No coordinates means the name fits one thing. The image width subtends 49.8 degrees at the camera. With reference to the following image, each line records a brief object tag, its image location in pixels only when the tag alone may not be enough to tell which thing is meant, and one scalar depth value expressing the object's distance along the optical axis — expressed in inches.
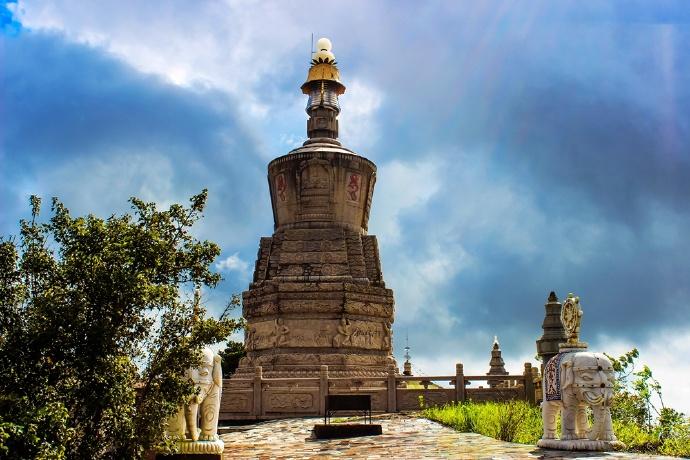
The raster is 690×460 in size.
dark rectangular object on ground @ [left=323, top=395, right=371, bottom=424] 711.1
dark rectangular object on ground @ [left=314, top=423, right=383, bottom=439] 657.6
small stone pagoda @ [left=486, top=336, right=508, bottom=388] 1570.6
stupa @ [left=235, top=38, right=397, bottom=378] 1089.4
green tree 354.0
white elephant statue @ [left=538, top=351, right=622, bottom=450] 473.7
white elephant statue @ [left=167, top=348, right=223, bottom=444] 451.2
